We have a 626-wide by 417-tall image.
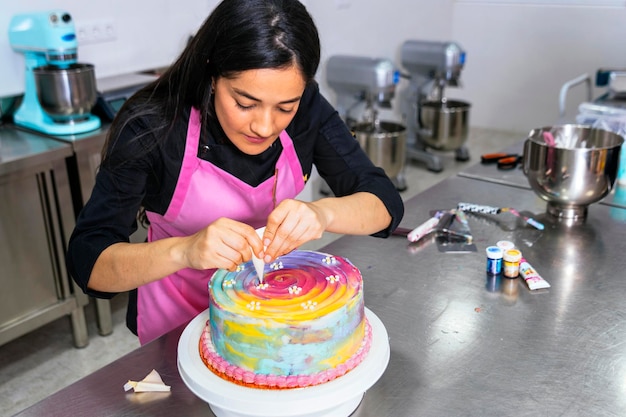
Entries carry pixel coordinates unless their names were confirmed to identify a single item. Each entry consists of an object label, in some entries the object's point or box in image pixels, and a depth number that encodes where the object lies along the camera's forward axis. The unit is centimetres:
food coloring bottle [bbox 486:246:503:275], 145
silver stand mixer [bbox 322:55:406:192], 375
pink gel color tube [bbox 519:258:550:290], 140
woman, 117
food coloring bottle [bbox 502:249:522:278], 143
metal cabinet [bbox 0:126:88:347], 233
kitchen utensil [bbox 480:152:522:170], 216
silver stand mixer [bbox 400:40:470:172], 430
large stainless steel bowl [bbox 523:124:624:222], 167
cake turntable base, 95
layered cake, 99
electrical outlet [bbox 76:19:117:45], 286
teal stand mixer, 246
